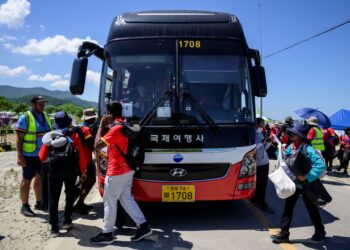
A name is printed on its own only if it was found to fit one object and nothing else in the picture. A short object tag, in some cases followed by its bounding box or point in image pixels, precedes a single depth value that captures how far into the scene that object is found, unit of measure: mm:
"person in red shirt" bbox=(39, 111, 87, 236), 4938
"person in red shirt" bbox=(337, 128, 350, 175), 12594
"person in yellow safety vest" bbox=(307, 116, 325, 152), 9797
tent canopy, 25438
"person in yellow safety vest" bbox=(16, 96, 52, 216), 5832
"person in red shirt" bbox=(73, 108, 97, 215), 5746
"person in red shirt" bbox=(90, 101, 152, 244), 4594
